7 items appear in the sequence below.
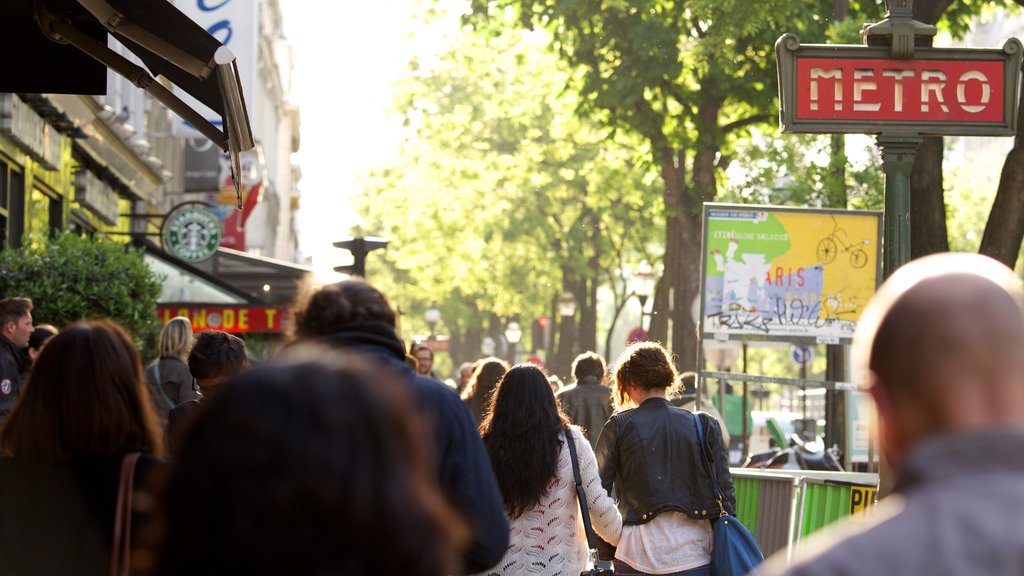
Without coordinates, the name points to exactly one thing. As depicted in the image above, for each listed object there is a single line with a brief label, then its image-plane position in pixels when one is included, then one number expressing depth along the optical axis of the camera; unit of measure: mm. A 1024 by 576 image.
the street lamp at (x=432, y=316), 61250
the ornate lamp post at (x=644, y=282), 35812
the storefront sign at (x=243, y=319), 24844
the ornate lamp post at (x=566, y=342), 44906
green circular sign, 25516
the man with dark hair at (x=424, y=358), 16375
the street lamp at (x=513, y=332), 60875
